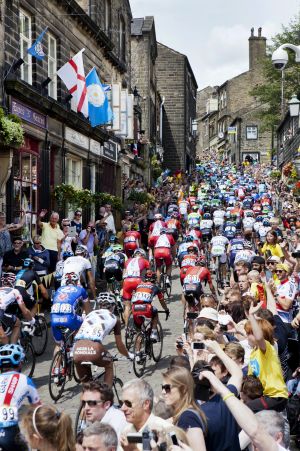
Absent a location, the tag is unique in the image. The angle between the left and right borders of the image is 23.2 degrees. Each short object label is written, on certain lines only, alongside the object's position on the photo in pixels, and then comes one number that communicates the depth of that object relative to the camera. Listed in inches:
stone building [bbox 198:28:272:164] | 3417.8
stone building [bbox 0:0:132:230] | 690.2
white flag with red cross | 794.8
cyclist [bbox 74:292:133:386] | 323.9
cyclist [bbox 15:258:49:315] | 454.3
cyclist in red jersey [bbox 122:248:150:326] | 522.9
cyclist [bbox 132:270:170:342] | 447.5
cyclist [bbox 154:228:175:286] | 700.7
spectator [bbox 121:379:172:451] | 204.7
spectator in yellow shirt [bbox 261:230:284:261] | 619.5
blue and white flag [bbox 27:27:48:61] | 674.2
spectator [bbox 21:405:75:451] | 189.8
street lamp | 836.6
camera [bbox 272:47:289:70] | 548.4
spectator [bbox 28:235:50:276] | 574.3
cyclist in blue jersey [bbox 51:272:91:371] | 398.5
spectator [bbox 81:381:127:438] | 229.9
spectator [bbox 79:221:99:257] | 747.4
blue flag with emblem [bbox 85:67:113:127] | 889.5
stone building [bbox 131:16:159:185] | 1892.2
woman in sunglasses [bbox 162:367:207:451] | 190.1
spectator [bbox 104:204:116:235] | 900.0
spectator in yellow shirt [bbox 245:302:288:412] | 269.3
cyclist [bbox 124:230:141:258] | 776.9
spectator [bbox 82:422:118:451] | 171.6
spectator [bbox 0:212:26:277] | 571.8
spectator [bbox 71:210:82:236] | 748.0
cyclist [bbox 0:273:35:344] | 412.8
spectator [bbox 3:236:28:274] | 537.0
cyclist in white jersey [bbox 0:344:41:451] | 226.4
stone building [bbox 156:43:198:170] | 2613.2
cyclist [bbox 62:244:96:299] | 488.6
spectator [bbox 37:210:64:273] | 657.0
